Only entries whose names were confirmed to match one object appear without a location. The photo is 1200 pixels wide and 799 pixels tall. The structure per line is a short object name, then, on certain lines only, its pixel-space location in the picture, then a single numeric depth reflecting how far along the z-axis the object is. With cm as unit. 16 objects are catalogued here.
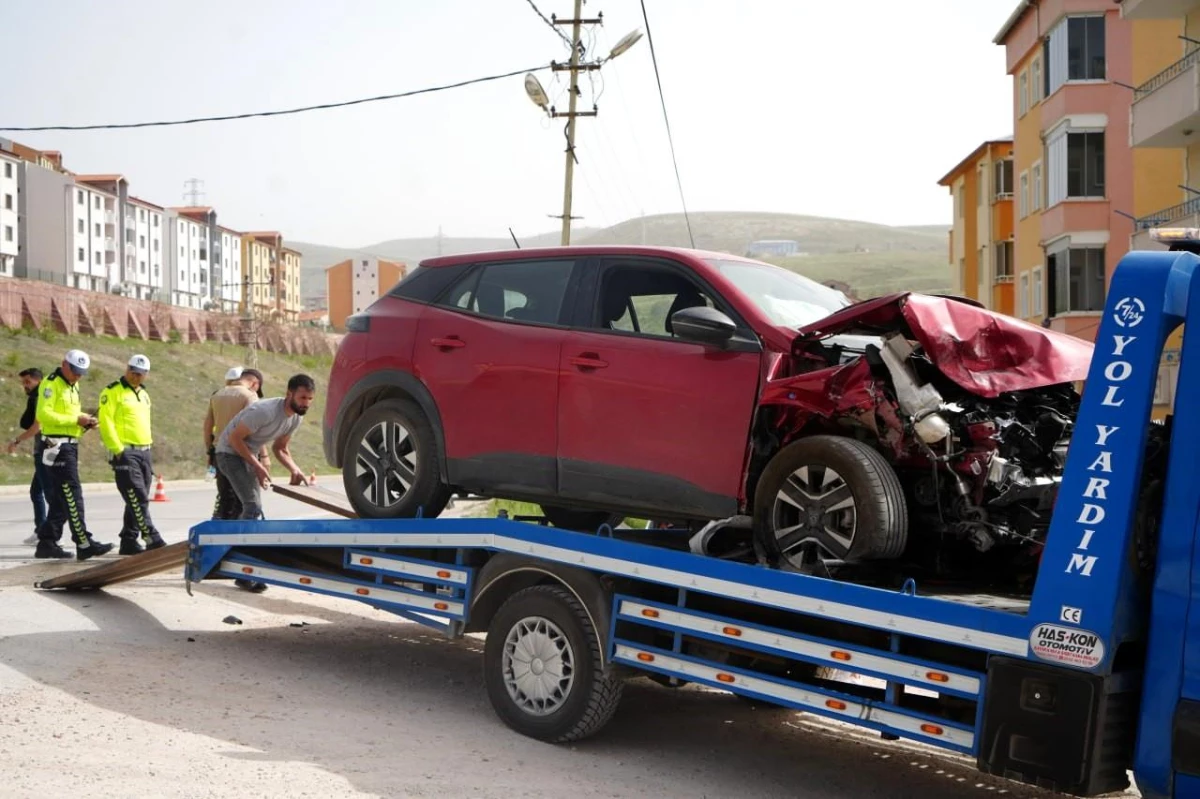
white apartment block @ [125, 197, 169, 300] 12531
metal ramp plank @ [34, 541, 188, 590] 951
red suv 579
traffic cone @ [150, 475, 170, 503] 2178
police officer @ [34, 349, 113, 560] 1221
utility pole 2442
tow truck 466
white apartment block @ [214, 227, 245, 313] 15000
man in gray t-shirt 1062
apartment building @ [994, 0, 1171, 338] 3119
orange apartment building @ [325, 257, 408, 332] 14738
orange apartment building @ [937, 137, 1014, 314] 4978
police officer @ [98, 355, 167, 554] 1241
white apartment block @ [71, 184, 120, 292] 11194
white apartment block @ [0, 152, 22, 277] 9844
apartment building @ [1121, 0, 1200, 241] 2225
